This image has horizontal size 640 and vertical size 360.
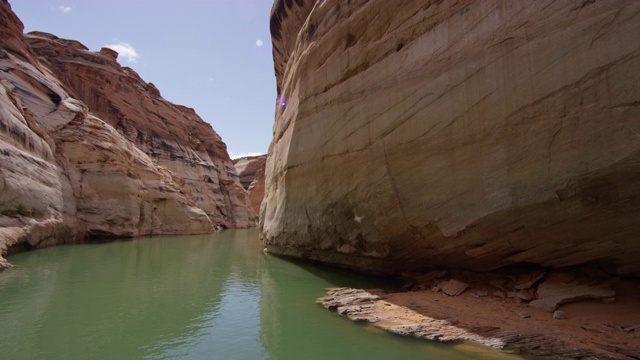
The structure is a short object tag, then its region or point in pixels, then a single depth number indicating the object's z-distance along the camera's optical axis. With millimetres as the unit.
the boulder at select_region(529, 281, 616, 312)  5918
